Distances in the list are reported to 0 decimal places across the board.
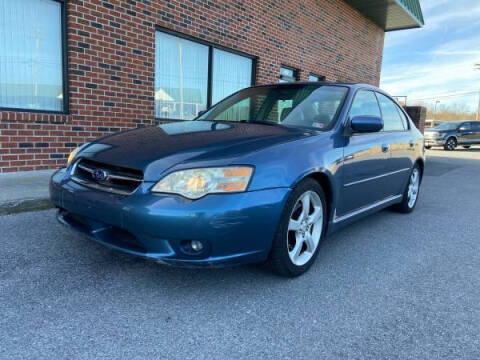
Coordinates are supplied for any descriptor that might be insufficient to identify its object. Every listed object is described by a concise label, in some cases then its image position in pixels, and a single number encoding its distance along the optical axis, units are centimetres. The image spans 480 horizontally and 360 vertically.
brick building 476
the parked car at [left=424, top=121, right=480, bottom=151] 1969
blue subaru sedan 218
